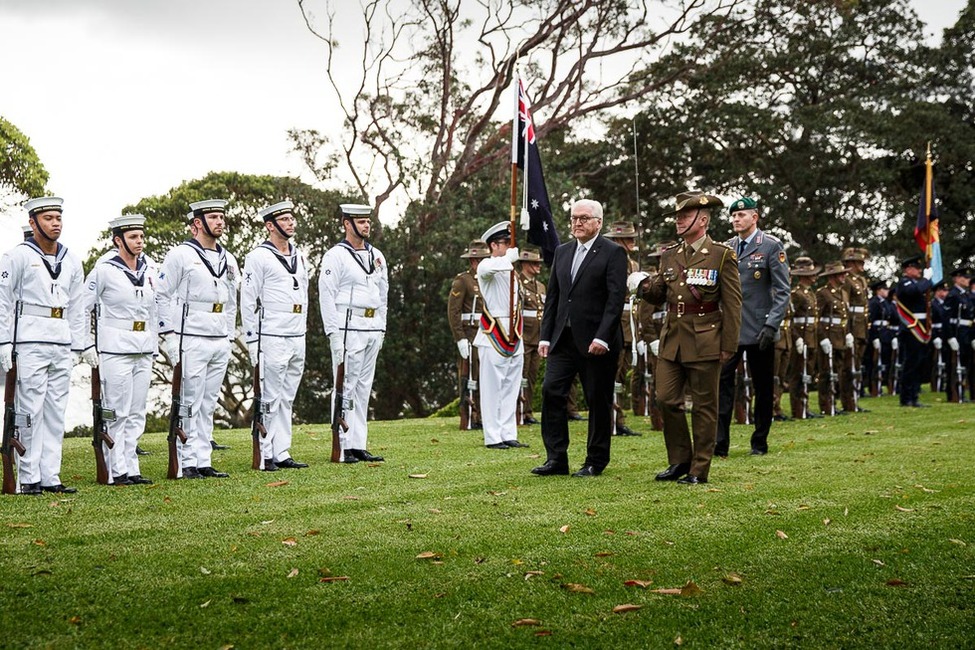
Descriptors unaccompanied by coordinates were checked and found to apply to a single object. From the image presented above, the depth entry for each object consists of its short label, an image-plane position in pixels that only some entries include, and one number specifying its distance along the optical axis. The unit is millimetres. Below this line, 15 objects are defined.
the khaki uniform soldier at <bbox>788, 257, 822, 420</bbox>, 14797
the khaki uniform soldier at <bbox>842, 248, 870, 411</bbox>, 16859
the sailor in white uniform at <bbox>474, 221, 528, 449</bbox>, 11305
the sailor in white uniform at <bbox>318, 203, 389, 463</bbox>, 10133
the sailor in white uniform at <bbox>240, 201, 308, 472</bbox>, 9625
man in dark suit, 8367
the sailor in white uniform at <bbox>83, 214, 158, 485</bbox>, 8820
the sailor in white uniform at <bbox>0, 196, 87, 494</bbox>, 8133
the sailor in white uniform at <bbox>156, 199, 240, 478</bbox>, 9211
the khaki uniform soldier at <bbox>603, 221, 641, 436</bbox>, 11578
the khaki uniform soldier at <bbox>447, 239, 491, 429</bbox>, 13914
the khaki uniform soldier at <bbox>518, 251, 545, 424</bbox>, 14952
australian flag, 9828
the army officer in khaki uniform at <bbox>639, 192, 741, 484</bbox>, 8055
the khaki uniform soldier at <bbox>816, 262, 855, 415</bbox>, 15609
